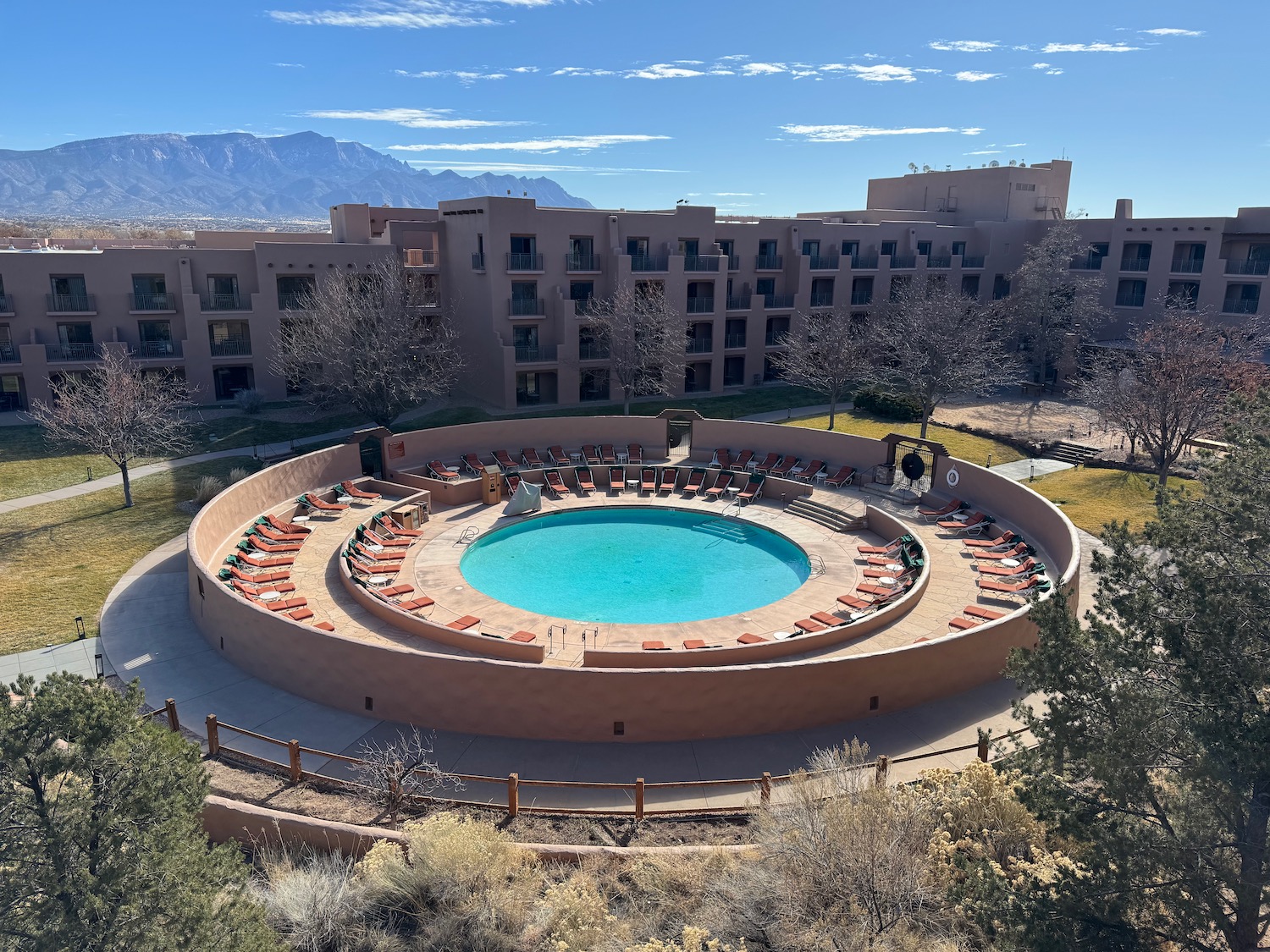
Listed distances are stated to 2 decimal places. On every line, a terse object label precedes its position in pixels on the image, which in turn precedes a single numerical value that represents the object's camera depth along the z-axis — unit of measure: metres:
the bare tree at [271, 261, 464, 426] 37.62
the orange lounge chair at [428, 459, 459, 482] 32.56
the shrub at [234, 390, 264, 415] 43.53
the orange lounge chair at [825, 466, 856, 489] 32.09
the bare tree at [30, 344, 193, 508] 30.39
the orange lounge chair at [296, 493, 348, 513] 29.23
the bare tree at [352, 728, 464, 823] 14.37
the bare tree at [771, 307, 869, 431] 40.72
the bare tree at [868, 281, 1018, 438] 38.91
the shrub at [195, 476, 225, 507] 31.03
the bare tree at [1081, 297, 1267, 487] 32.78
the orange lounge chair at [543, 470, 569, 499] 32.23
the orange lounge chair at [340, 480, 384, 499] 31.14
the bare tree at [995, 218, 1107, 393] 49.97
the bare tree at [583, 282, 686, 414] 42.88
